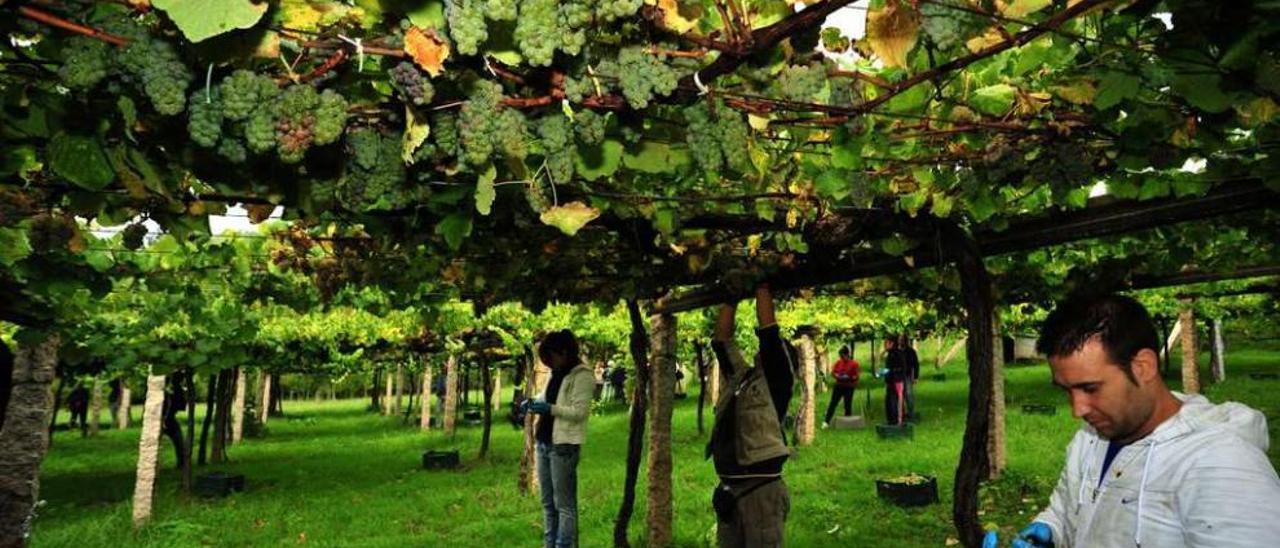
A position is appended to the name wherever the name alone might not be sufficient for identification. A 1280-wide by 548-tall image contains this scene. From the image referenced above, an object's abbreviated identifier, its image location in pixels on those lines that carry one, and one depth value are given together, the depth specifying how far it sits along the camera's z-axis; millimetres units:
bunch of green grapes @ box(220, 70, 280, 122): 1727
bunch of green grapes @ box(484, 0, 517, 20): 1562
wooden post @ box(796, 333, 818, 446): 13703
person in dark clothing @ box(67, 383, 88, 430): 22719
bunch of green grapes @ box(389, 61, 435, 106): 1777
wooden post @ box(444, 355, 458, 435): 16938
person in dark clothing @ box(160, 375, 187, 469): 12741
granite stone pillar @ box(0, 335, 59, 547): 4934
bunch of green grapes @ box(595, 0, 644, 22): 1588
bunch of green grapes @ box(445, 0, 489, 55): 1564
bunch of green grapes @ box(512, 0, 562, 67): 1625
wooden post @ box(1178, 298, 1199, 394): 13617
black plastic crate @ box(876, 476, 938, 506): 8617
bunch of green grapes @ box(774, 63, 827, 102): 2020
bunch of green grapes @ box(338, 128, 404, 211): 2193
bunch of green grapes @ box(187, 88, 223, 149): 1750
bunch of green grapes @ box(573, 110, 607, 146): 2072
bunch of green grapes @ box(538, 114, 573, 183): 2082
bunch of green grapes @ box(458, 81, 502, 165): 1890
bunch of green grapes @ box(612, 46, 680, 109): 1876
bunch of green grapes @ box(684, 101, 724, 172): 2199
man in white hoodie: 1790
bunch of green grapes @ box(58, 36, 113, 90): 1613
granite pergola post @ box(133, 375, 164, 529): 9156
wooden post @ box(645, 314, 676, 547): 7223
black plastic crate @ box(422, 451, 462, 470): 13141
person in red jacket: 16078
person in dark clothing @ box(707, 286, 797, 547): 4734
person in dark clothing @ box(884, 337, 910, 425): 15219
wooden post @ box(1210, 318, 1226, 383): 20031
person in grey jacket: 6066
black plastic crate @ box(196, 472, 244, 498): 11141
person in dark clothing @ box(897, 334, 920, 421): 15883
